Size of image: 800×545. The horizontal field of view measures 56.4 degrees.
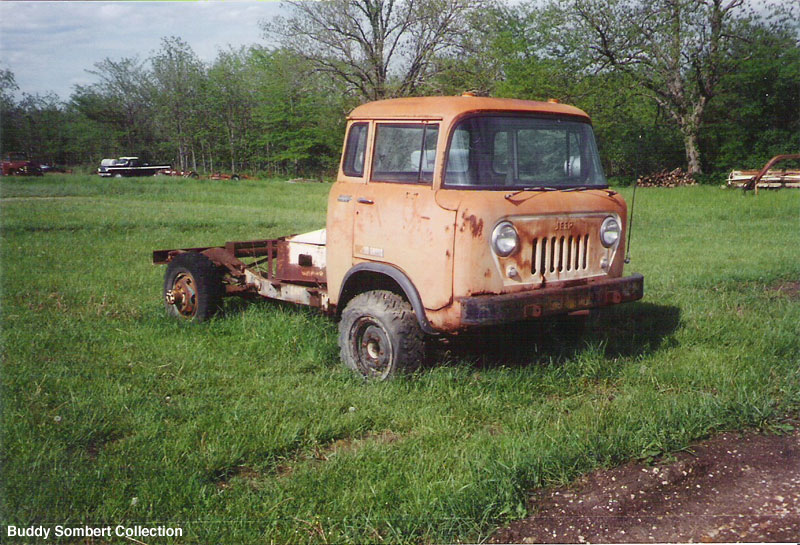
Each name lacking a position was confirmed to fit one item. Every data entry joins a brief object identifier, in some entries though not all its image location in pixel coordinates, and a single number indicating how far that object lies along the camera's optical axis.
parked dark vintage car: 42.41
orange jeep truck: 5.29
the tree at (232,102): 50.41
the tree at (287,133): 49.75
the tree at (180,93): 41.41
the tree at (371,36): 32.47
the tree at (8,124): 26.41
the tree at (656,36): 31.86
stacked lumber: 26.67
